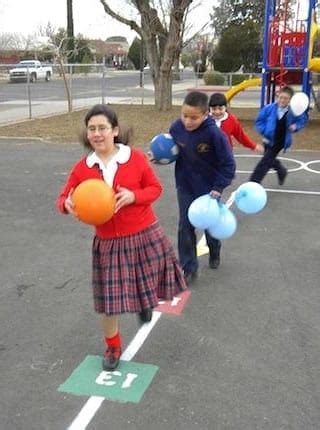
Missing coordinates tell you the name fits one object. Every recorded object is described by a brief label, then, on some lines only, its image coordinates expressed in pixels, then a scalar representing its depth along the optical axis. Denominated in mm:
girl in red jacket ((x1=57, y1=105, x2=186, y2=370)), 2990
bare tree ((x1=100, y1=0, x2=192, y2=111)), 17969
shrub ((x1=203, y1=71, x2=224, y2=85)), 36478
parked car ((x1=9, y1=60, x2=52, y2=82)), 38250
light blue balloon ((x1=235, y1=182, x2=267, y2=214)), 4078
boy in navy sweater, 4003
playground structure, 13688
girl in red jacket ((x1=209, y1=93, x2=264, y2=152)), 5430
